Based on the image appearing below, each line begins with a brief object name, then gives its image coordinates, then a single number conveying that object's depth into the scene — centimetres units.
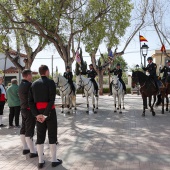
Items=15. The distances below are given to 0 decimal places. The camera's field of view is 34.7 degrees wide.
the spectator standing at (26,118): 691
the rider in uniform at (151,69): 1411
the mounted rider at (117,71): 1557
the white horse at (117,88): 1526
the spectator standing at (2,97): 1202
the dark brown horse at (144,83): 1409
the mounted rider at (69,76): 1570
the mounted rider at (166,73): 1555
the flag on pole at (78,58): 1907
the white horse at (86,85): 1552
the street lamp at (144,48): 1730
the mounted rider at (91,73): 1639
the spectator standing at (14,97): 1104
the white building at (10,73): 4478
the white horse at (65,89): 1504
